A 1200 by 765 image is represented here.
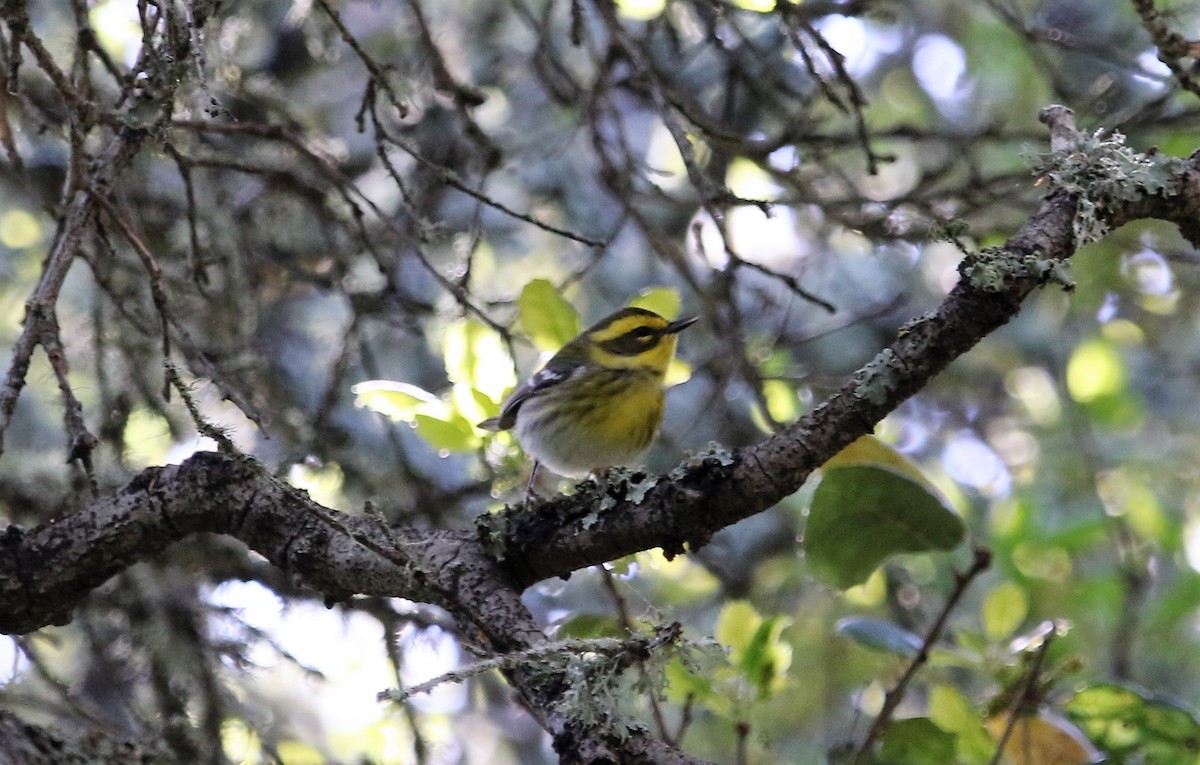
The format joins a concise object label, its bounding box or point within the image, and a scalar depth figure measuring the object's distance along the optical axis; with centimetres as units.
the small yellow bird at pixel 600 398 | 738
